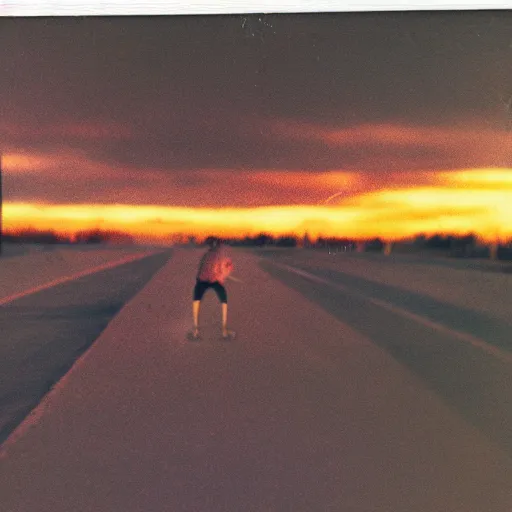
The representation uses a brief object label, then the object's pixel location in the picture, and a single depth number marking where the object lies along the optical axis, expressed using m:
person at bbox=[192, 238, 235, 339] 13.16
